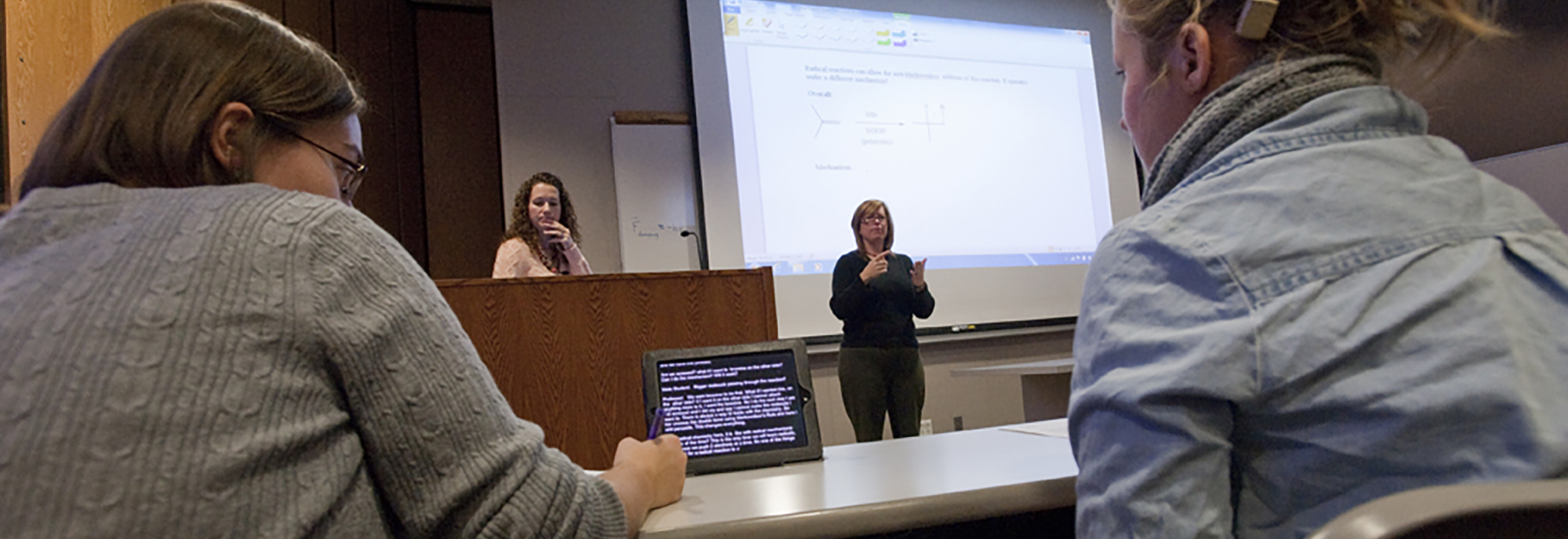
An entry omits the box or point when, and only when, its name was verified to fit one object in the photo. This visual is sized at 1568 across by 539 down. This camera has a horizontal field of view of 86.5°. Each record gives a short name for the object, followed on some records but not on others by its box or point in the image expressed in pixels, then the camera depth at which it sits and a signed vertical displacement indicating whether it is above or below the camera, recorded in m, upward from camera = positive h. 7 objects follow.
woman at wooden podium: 2.94 +0.35
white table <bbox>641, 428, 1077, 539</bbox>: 0.77 -0.20
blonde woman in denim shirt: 0.50 -0.05
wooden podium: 1.93 -0.02
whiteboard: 3.71 +0.57
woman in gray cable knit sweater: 0.56 +0.01
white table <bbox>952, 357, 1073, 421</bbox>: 2.90 -0.36
